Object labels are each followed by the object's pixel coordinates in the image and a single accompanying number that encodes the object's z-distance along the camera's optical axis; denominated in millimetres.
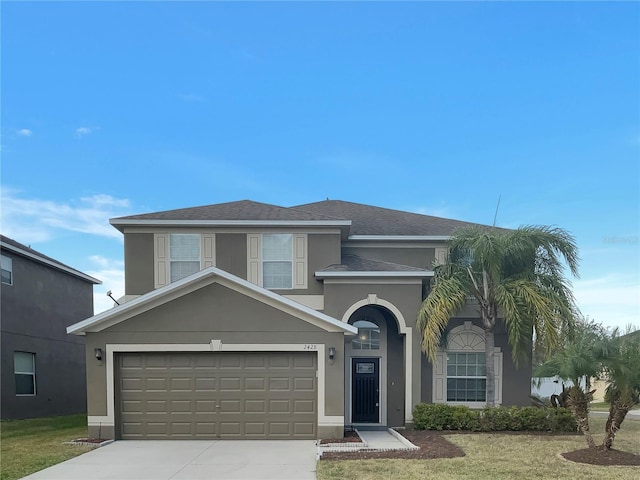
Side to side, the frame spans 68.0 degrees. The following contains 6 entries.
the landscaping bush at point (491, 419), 11930
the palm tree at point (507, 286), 12086
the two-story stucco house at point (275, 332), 11188
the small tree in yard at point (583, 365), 8992
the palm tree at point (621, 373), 8750
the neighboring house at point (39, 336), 15633
